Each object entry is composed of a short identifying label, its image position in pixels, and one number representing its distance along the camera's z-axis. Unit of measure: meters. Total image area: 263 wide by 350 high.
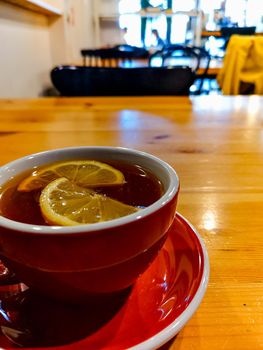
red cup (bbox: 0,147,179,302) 0.20
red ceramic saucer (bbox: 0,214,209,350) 0.21
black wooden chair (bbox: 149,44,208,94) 2.62
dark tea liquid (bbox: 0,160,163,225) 0.26
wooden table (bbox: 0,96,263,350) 0.25
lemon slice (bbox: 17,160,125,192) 0.30
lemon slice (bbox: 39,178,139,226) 0.24
